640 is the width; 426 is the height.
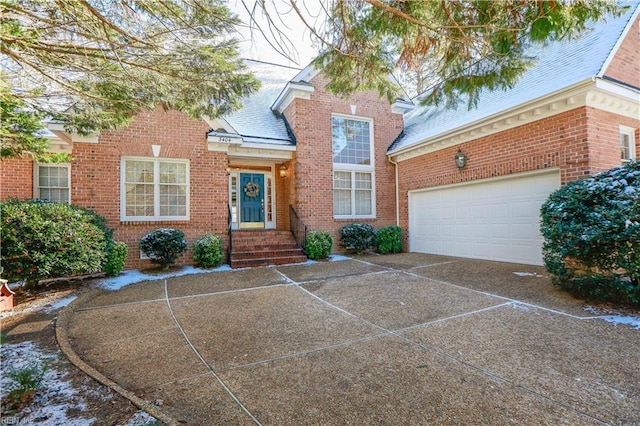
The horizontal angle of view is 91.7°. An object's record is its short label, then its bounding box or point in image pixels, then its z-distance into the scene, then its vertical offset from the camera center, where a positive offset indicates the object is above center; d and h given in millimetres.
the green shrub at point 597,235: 4289 -304
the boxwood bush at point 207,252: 8266 -854
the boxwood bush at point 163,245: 7925 -639
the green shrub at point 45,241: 5535 -364
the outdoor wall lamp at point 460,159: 8789 +1637
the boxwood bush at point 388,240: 10727 -781
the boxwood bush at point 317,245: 9453 -829
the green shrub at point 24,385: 2262 -1293
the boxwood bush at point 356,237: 10291 -637
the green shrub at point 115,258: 7293 -888
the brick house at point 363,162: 6766 +1578
